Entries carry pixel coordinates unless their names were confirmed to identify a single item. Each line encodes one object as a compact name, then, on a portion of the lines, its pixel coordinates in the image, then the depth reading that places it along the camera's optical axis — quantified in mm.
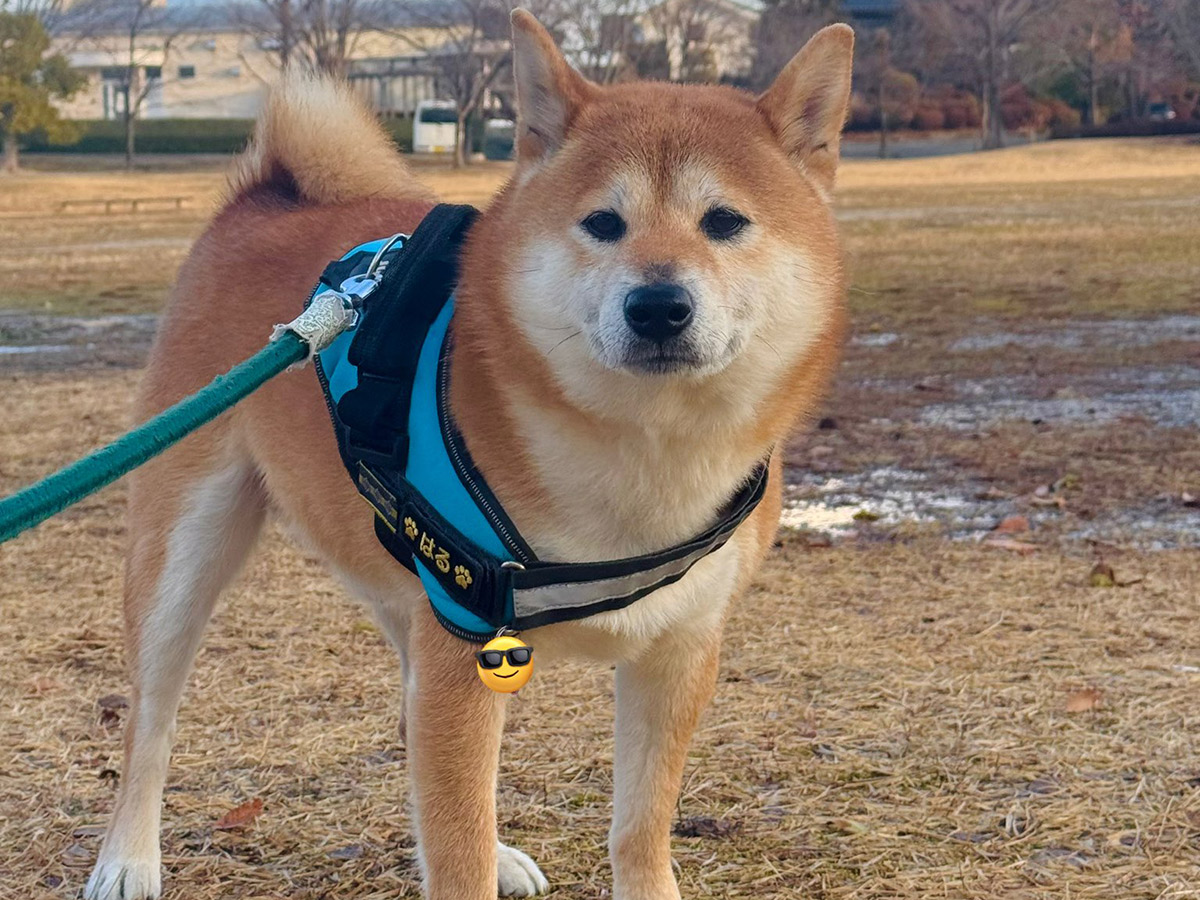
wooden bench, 27188
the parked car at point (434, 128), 51125
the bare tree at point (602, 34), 40844
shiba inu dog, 2332
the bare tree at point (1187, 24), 43438
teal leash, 1928
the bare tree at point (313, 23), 42219
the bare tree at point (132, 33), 48250
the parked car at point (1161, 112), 49203
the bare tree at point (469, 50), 42469
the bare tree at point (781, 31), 44219
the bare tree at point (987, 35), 47000
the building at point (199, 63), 54281
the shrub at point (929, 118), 50594
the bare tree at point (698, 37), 43906
